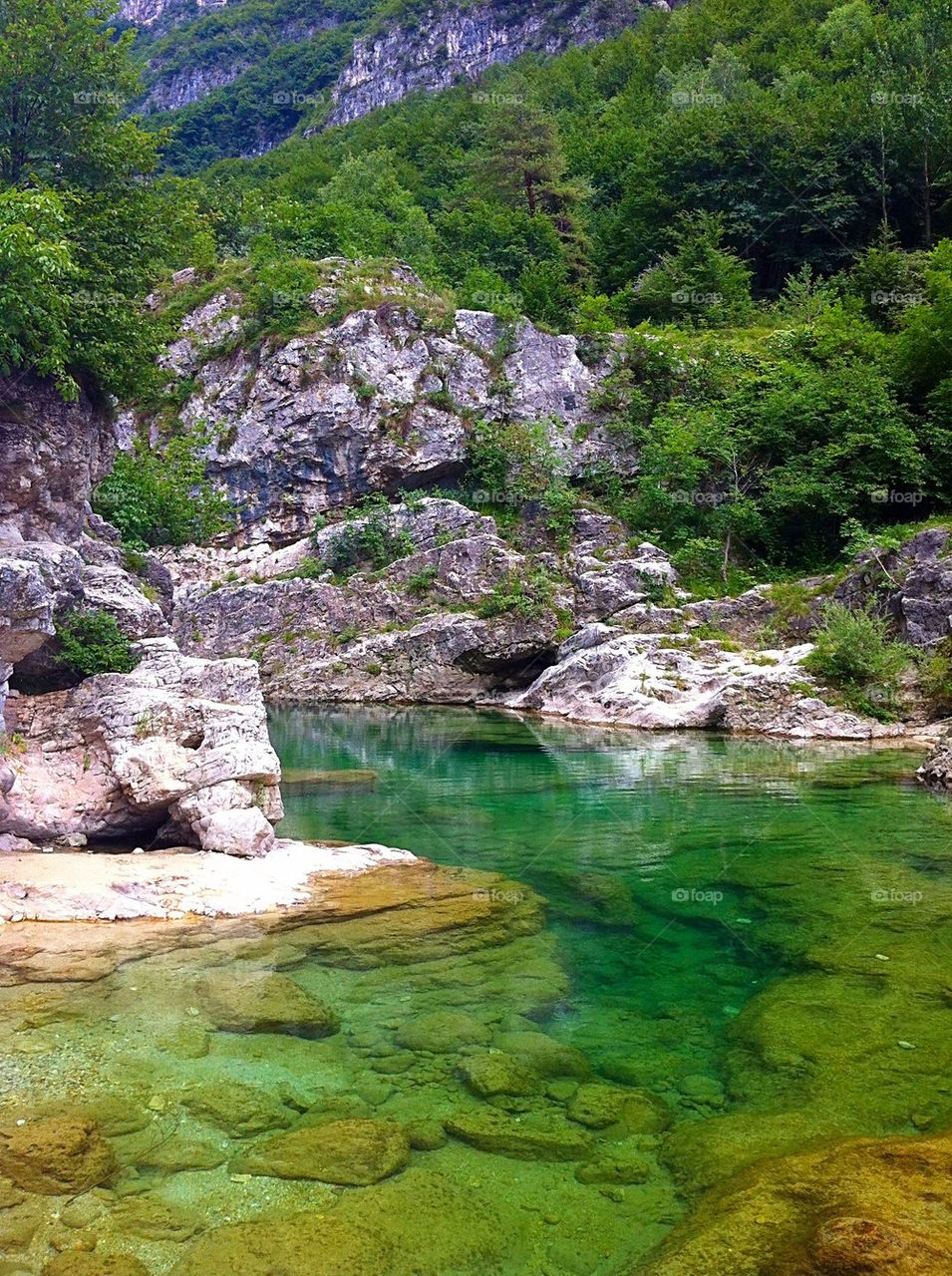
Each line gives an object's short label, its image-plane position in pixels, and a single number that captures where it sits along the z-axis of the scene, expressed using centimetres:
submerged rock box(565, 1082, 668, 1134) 496
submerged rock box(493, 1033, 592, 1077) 559
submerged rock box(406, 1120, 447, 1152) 472
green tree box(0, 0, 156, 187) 1527
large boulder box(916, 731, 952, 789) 1520
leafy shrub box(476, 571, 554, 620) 3141
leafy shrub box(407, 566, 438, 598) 3350
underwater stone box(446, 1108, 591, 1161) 466
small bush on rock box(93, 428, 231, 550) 3253
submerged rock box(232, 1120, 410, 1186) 443
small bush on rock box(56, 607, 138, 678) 1255
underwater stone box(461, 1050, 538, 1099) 530
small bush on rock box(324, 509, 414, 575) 3525
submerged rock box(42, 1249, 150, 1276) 363
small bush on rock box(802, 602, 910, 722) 2219
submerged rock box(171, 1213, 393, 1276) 372
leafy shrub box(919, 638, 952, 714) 2148
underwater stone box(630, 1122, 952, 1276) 345
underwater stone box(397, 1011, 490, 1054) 594
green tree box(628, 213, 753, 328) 4147
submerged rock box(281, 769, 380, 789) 1661
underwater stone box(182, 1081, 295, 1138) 489
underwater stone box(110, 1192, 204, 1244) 393
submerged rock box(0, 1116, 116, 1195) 425
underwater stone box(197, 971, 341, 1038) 616
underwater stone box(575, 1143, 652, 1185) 444
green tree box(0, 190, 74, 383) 1066
